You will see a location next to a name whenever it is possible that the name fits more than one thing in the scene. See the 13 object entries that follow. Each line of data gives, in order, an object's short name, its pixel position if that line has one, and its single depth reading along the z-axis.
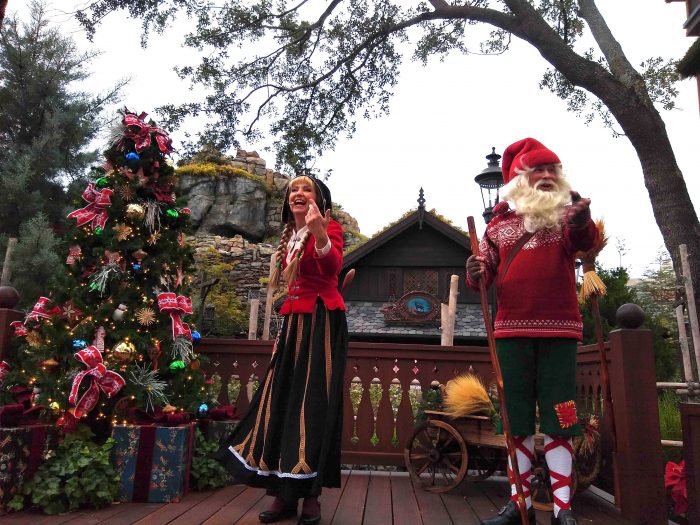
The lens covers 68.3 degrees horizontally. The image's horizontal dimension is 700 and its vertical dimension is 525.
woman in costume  2.54
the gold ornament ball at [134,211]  3.45
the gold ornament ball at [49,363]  3.10
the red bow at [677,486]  2.76
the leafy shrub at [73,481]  2.68
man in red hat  2.36
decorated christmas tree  3.09
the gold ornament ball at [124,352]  3.15
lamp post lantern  5.98
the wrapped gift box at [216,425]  3.48
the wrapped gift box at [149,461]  2.92
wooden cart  3.36
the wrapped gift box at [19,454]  2.59
